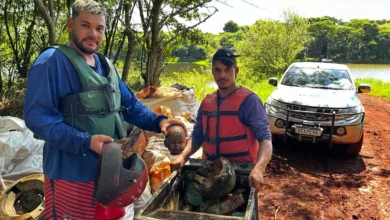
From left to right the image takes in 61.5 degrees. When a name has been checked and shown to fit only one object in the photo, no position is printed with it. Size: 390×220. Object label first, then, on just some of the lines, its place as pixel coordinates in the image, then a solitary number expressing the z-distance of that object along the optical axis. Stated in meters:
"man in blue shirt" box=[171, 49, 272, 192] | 2.36
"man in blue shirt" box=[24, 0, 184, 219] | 1.70
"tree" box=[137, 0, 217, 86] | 8.28
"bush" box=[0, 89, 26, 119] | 7.25
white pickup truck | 5.65
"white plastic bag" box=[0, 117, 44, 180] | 3.75
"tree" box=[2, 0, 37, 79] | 11.38
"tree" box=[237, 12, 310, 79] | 24.83
